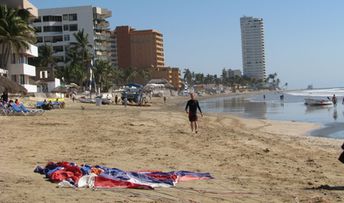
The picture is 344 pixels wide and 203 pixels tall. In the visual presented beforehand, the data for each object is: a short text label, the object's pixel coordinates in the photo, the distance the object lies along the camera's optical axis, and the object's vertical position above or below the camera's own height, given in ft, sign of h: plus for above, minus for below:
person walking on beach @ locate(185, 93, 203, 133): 57.31 -2.32
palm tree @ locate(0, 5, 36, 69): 162.30 +19.00
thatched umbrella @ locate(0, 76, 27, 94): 122.28 +1.70
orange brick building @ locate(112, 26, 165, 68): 549.13 +45.59
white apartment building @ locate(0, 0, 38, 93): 173.88 +8.17
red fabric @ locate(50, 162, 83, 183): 26.58 -4.46
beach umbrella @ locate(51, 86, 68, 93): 215.10 +0.85
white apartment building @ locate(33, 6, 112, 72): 339.98 +44.84
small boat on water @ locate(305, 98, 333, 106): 198.05 -7.04
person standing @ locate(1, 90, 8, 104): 96.78 -0.80
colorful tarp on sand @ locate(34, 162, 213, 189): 26.26 -4.74
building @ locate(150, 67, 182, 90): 517.02 +15.05
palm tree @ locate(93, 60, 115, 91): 328.90 +10.78
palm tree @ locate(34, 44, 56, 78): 285.64 +19.84
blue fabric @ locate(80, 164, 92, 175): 27.73 -4.42
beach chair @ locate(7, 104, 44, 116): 81.20 -3.09
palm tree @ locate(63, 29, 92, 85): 292.61 +18.37
